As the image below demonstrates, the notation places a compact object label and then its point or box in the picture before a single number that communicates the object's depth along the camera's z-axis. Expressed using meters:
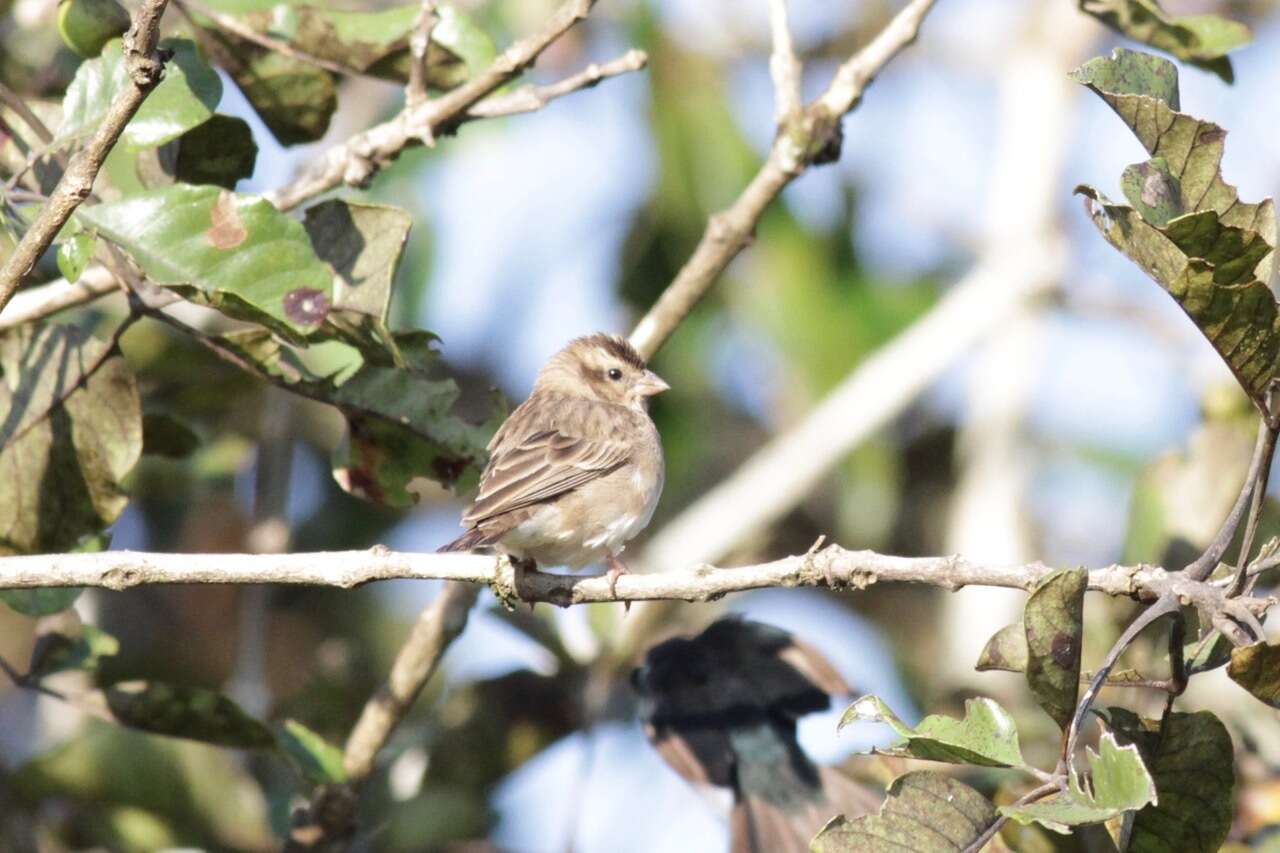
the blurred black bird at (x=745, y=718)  8.52
